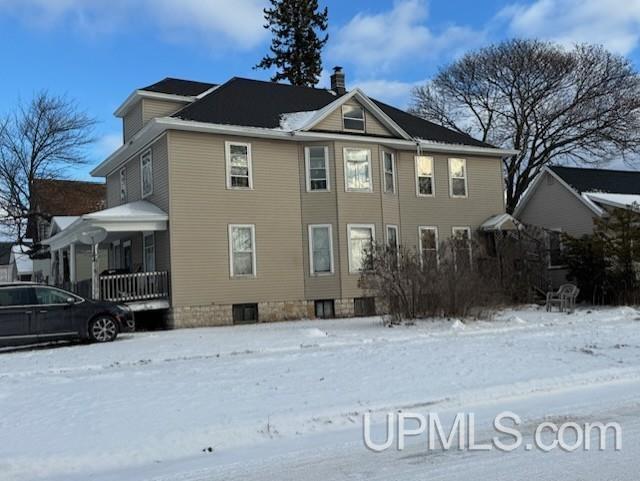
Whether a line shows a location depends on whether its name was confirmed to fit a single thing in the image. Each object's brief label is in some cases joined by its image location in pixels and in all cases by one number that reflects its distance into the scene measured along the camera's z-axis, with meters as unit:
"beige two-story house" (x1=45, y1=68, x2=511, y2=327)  18.95
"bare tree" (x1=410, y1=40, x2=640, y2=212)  34.50
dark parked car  13.47
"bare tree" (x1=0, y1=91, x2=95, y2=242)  36.91
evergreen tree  41.38
